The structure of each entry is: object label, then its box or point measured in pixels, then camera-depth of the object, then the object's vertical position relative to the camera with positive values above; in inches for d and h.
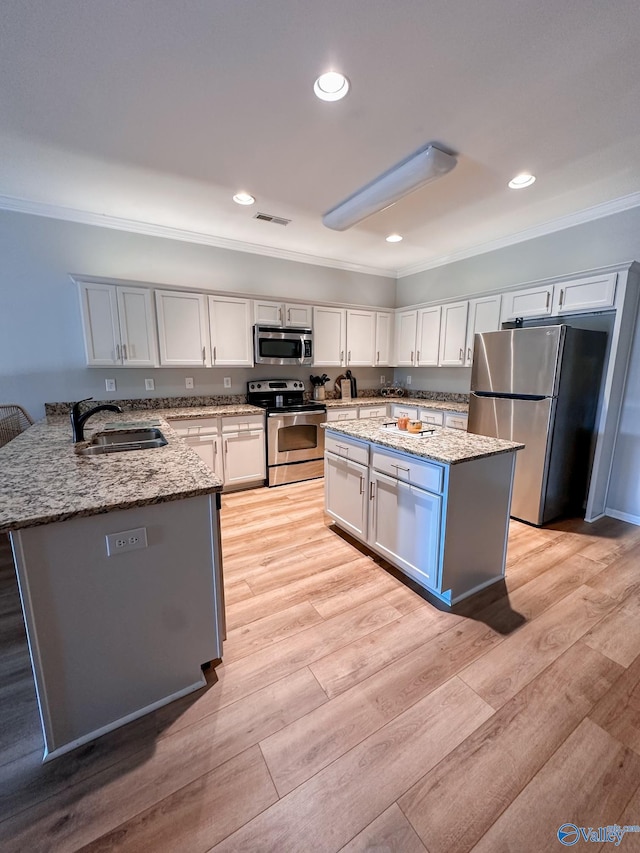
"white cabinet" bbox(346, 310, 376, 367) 181.8 +15.9
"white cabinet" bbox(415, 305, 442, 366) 171.2 +15.8
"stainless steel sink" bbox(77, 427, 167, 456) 79.5 -19.3
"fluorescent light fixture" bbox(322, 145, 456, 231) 85.0 +50.7
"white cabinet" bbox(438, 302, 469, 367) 157.2 +15.8
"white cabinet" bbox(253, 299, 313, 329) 152.4 +24.6
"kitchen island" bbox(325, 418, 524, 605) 73.9 -32.2
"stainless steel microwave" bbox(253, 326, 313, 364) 153.3 +9.9
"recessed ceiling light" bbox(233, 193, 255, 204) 109.8 +55.3
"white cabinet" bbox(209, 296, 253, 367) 144.7 +15.4
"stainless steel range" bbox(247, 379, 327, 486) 152.5 -30.3
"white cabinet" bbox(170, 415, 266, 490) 135.9 -32.8
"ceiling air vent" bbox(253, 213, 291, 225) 125.8 +56.1
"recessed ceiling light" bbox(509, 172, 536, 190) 98.8 +55.4
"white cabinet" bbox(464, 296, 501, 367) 142.6 +21.9
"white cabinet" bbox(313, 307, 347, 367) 170.7 +15.7
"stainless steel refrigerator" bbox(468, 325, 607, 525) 108.3 -12.7
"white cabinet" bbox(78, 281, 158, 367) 123.1 +15.1
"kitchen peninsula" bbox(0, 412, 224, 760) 44.5 -31.6
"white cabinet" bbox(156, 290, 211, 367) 135.1 +15.3
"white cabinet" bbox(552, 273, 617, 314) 107.5 +24.5
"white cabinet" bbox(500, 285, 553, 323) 123.8 +24.9
